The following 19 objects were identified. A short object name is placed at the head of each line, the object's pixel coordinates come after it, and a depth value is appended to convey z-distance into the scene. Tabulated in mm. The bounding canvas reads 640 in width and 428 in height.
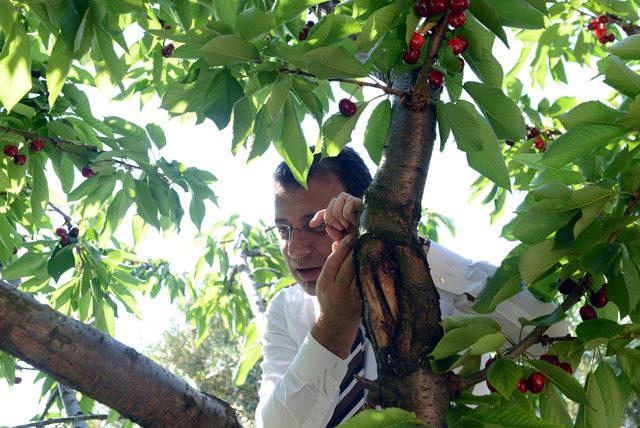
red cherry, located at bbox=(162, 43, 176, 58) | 2849
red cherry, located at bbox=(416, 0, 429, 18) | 1389
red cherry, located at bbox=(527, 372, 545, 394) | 1263
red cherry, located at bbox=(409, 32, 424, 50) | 1378
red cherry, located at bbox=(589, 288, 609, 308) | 1391
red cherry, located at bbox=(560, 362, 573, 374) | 1317
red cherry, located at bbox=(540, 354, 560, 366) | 1309
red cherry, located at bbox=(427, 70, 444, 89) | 1405
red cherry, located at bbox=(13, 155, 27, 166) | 2463
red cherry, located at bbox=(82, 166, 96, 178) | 2606
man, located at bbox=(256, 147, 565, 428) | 1559
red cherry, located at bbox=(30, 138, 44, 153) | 2484
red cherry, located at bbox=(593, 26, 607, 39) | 3625
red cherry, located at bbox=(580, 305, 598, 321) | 1404
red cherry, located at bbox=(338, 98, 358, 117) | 1575
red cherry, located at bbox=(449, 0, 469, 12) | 1352
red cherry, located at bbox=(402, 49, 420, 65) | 1411
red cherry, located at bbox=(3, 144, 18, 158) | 2463
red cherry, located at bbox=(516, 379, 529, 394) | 1271
